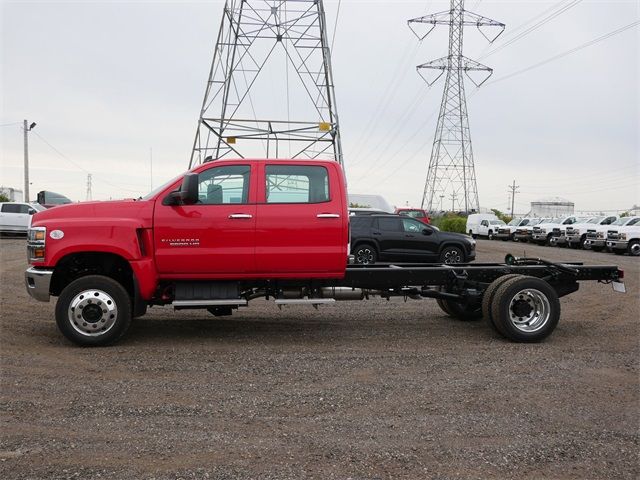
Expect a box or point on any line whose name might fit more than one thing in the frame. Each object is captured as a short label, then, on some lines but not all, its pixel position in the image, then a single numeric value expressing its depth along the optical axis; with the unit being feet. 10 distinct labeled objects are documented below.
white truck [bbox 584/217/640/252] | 90.17
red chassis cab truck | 22.20
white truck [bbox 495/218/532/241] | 126.82
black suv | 58.75
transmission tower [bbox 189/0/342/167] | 48.55
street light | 148.66
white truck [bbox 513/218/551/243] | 120.37
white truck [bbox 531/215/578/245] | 108.55
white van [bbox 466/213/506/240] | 134.41
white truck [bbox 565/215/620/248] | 97.98
